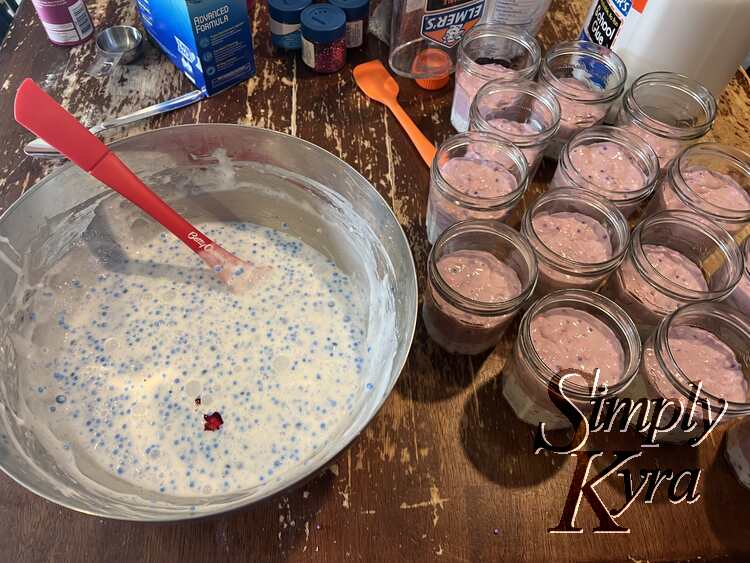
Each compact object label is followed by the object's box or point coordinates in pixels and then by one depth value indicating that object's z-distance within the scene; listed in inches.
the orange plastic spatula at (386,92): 34.2
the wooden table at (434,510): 22.1
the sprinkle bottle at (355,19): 35.8
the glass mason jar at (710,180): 27.7
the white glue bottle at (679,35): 28.9
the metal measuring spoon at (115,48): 37.0
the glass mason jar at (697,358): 22.0
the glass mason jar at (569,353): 21.8
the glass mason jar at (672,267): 24.3
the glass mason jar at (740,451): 23.9
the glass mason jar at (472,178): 26.6
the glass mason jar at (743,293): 25.4
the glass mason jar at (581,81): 31.2
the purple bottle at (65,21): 35.5
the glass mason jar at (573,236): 24.8
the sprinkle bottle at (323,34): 34.6
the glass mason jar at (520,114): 29.2
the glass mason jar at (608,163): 28.3
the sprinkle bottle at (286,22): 35.8
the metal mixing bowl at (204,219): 22.1
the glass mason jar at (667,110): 29.8
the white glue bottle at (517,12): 35.4
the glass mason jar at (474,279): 24.0
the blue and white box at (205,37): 31.7
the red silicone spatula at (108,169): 23.5
